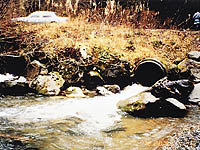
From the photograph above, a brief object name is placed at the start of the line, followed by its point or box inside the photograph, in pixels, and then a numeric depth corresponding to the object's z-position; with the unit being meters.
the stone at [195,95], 4.88
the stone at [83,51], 6.14
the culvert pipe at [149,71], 5.86
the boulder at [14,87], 5.17
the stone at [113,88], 5.63
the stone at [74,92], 5.28
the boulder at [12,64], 6.07
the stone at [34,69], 5.79
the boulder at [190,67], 6.08
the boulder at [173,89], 4.67
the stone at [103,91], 5.47
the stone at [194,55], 6.68
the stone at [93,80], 5.84
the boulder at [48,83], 5.31
